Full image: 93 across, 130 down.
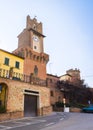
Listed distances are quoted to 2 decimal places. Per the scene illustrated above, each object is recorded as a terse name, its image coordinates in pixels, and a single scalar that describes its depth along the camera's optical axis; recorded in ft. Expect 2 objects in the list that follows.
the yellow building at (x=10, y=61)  97.50
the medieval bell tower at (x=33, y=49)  121.60
